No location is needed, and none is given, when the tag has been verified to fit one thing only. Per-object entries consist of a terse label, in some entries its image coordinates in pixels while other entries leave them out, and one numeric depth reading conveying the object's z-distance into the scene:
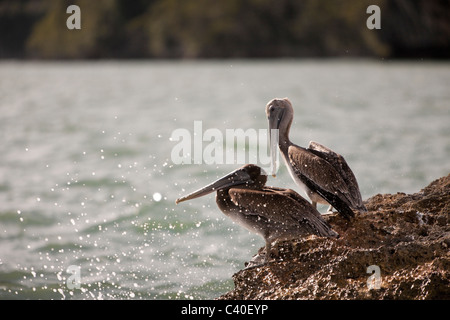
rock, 7.65
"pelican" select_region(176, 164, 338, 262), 8.90
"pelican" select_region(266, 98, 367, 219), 9.48
